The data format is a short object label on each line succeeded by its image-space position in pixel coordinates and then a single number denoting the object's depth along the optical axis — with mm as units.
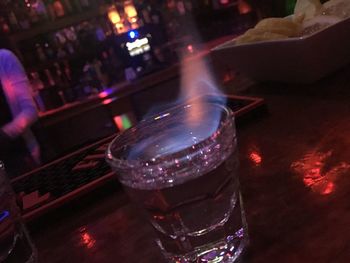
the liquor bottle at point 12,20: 3531
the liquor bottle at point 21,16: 3574
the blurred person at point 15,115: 2184
